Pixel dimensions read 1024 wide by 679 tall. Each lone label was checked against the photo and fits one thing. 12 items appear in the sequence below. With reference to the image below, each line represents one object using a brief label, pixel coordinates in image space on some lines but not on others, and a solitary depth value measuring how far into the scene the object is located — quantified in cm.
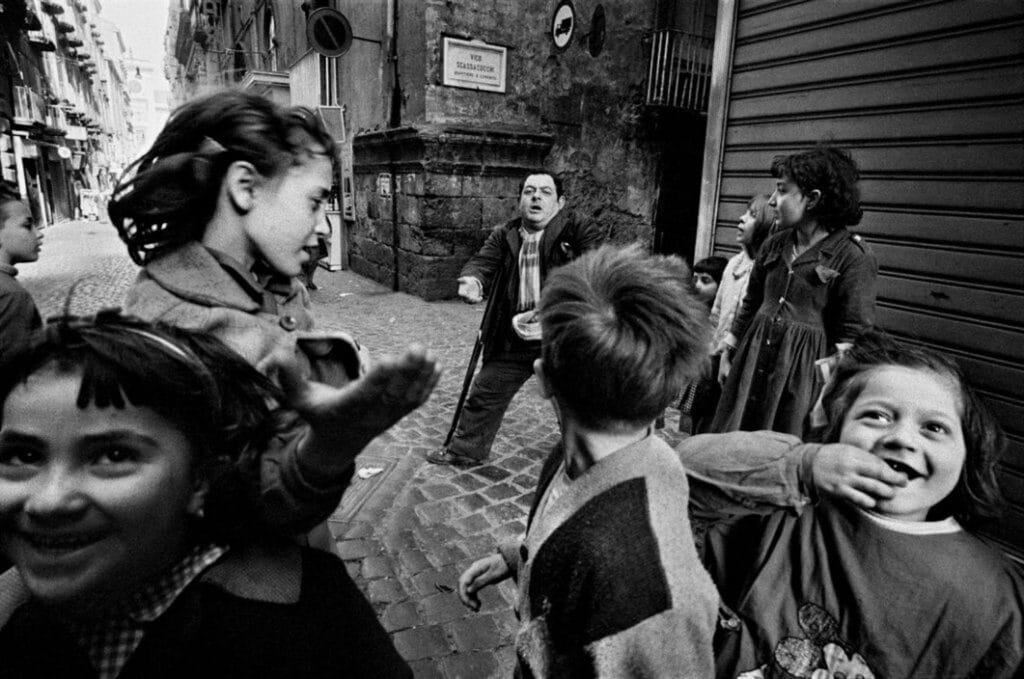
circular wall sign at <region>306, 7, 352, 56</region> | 997
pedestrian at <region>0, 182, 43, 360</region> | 263
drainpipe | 984
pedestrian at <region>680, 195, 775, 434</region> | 382
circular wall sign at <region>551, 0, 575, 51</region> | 956
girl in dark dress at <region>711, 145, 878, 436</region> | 285
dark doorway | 1027
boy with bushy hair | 99
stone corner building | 918
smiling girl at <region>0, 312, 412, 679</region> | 81
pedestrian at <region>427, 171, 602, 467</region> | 386
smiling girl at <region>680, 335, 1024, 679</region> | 109
